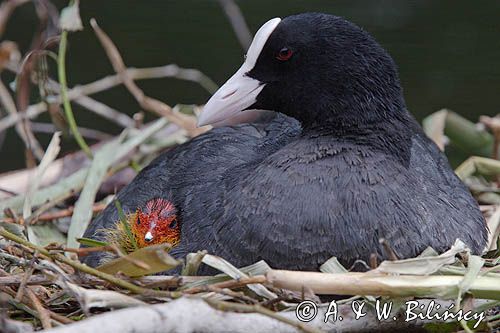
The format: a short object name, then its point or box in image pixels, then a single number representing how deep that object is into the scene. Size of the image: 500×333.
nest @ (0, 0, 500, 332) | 4.64
